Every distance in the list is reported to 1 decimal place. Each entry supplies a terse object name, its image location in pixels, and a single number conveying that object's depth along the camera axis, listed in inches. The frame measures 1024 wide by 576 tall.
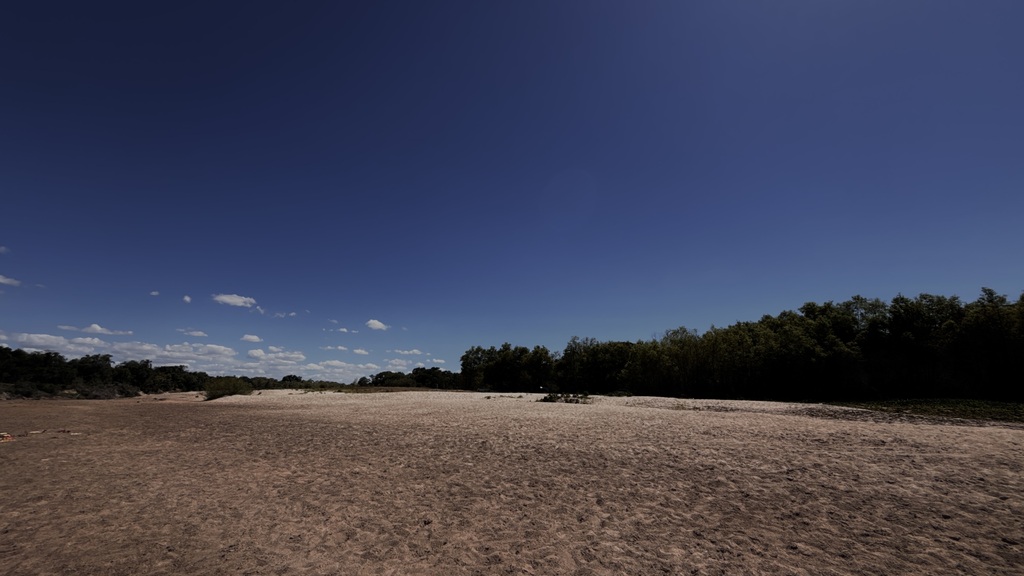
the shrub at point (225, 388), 2249.0
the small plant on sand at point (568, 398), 1527.9
